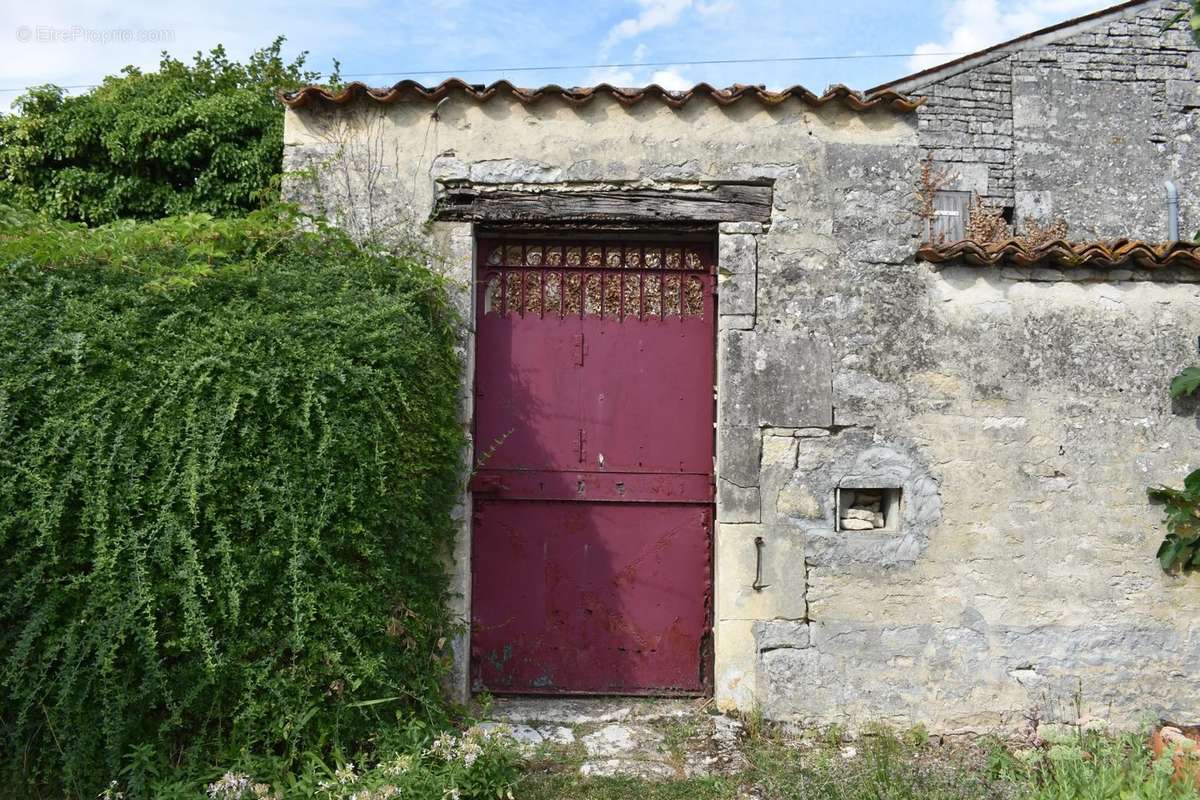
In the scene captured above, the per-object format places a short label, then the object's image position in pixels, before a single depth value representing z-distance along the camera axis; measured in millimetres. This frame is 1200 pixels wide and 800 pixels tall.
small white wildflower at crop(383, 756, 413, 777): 3062
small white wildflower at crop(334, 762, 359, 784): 3010
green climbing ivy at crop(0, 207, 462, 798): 3006
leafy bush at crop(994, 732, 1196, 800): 3076
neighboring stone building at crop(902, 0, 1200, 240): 9172
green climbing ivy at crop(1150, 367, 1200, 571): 4039
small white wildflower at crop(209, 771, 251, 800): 2947
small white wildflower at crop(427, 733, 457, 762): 3195
